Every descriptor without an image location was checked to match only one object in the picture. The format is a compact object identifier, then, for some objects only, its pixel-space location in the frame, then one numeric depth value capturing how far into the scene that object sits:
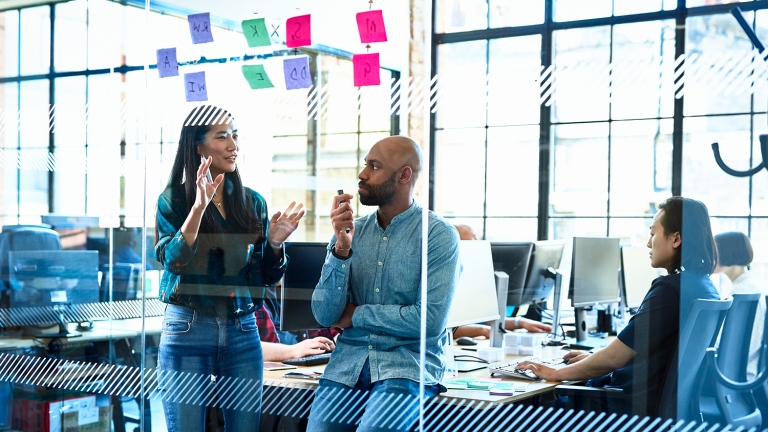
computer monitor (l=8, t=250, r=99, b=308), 3.91
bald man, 2.59
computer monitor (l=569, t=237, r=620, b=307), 2.55
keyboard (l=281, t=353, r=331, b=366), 2.97
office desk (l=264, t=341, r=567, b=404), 2.58
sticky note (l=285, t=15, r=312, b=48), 2.96
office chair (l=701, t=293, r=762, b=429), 2.21
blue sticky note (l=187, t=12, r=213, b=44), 3.24
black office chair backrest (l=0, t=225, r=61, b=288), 3.96
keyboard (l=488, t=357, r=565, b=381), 2.74
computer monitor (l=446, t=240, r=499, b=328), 3.00
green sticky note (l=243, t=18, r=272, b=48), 3.07
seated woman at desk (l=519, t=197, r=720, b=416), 2.26
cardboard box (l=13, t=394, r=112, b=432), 3.70
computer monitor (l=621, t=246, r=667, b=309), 2.34
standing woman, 3.02
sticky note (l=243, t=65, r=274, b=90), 3.08
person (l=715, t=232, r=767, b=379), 2.20
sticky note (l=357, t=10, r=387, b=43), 2.78
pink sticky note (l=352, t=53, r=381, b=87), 2.81
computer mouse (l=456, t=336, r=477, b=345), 3.65
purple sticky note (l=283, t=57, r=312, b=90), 2.98
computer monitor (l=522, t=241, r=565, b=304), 2.73
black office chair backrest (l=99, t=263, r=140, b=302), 3.62
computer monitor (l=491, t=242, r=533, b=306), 2.91
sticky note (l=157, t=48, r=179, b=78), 3.32
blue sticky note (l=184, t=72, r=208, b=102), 3.22
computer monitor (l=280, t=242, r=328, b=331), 2.88
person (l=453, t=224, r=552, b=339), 2.80
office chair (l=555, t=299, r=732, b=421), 2.25
